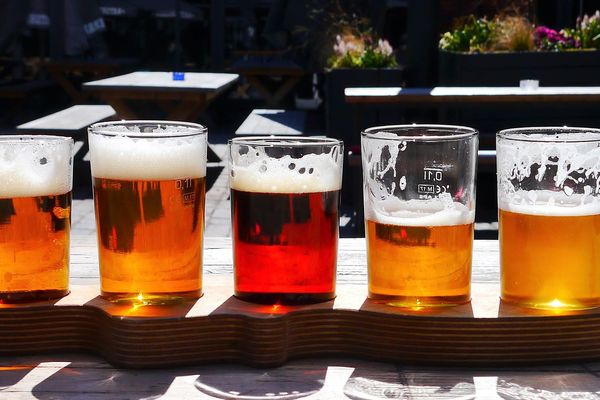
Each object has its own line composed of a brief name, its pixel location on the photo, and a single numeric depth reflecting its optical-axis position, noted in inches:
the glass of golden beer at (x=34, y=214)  37.6
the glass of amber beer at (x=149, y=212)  37.4
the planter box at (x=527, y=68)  236.8
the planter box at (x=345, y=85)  229.9
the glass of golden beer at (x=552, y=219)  37.2
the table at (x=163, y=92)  229.6
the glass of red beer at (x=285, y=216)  37.4
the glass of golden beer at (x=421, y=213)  37.3
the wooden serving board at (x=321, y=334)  36.8
